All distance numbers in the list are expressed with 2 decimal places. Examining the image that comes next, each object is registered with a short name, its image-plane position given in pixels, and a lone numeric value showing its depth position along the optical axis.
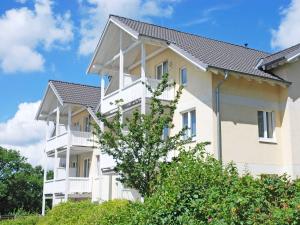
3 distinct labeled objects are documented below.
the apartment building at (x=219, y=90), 18.66
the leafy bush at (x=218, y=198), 7.02
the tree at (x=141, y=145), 13.10
